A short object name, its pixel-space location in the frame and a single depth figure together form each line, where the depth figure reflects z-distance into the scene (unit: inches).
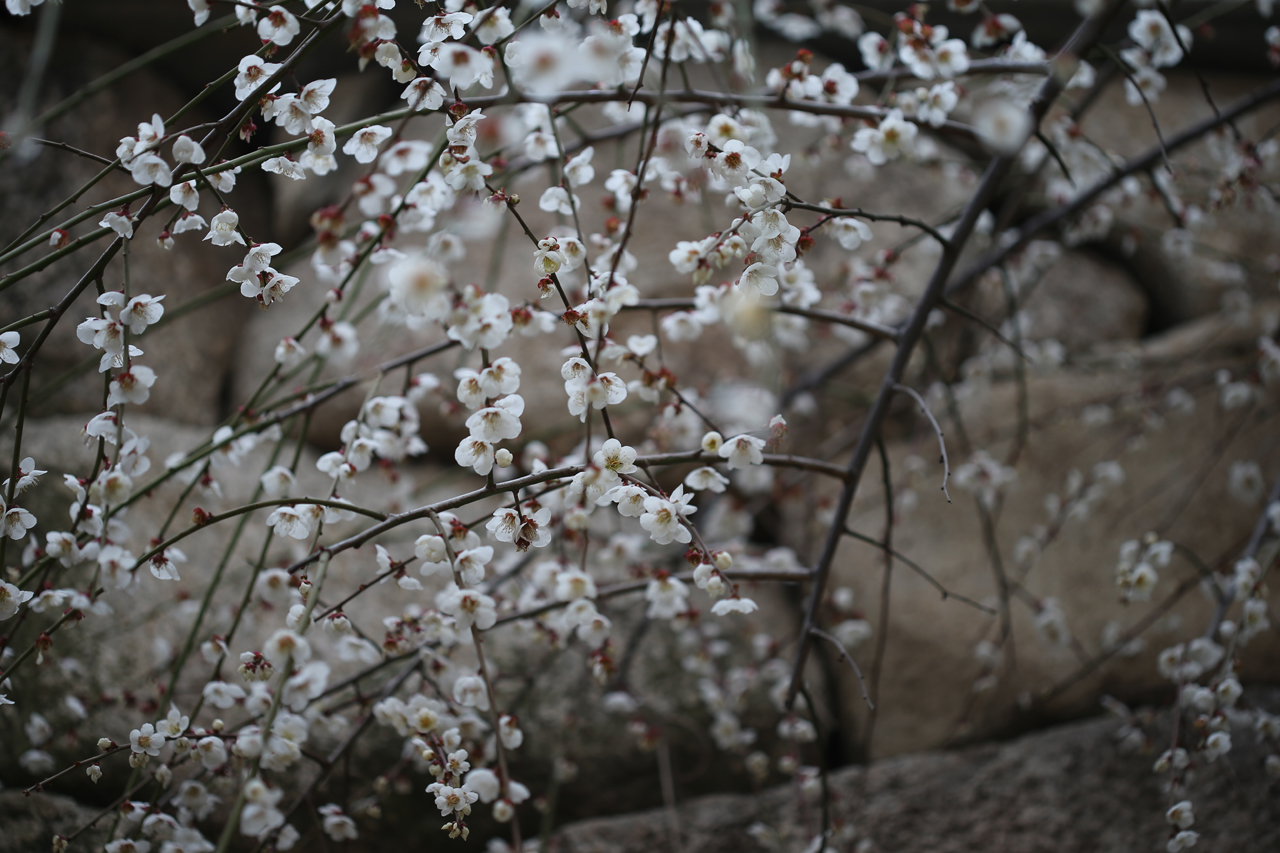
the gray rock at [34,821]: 33.4
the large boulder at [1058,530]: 48.8
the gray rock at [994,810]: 39.6
